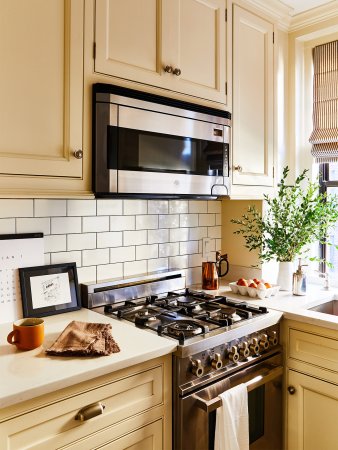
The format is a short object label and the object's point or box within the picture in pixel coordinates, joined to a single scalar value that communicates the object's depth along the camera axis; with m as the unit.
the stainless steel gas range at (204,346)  1.48
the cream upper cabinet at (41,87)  1.33
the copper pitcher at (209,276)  2.29
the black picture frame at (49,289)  1.70
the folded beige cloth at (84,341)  1.29
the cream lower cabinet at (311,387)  1.79
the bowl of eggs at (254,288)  2.15
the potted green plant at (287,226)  2.20
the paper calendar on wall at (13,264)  1.65
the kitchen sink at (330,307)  2.19
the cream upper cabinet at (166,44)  1.58
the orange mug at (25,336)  1.33
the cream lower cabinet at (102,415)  1.11
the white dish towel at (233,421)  1.52
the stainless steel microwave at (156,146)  1.55
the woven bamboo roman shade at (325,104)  2.47
